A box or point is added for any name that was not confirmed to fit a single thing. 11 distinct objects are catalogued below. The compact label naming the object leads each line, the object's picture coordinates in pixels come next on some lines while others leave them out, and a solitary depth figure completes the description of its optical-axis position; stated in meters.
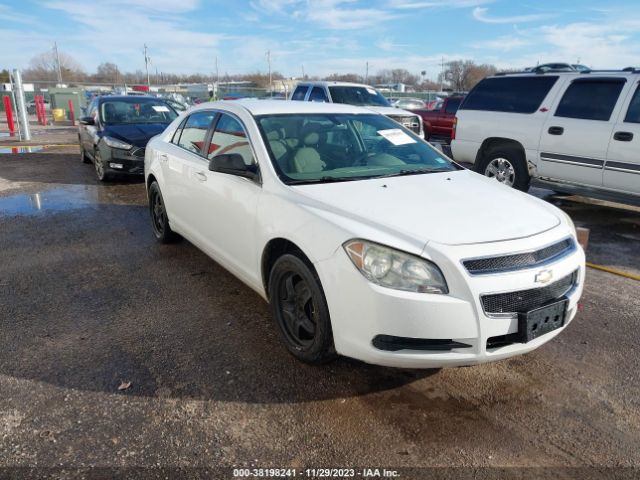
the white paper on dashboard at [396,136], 4.16
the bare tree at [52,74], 76.19
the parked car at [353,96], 12.27
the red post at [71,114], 26.19
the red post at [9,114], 18.09
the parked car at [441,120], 15.99
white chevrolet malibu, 2.52
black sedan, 8.96
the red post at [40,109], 24.85
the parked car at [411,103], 27.58
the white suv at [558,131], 6.22
